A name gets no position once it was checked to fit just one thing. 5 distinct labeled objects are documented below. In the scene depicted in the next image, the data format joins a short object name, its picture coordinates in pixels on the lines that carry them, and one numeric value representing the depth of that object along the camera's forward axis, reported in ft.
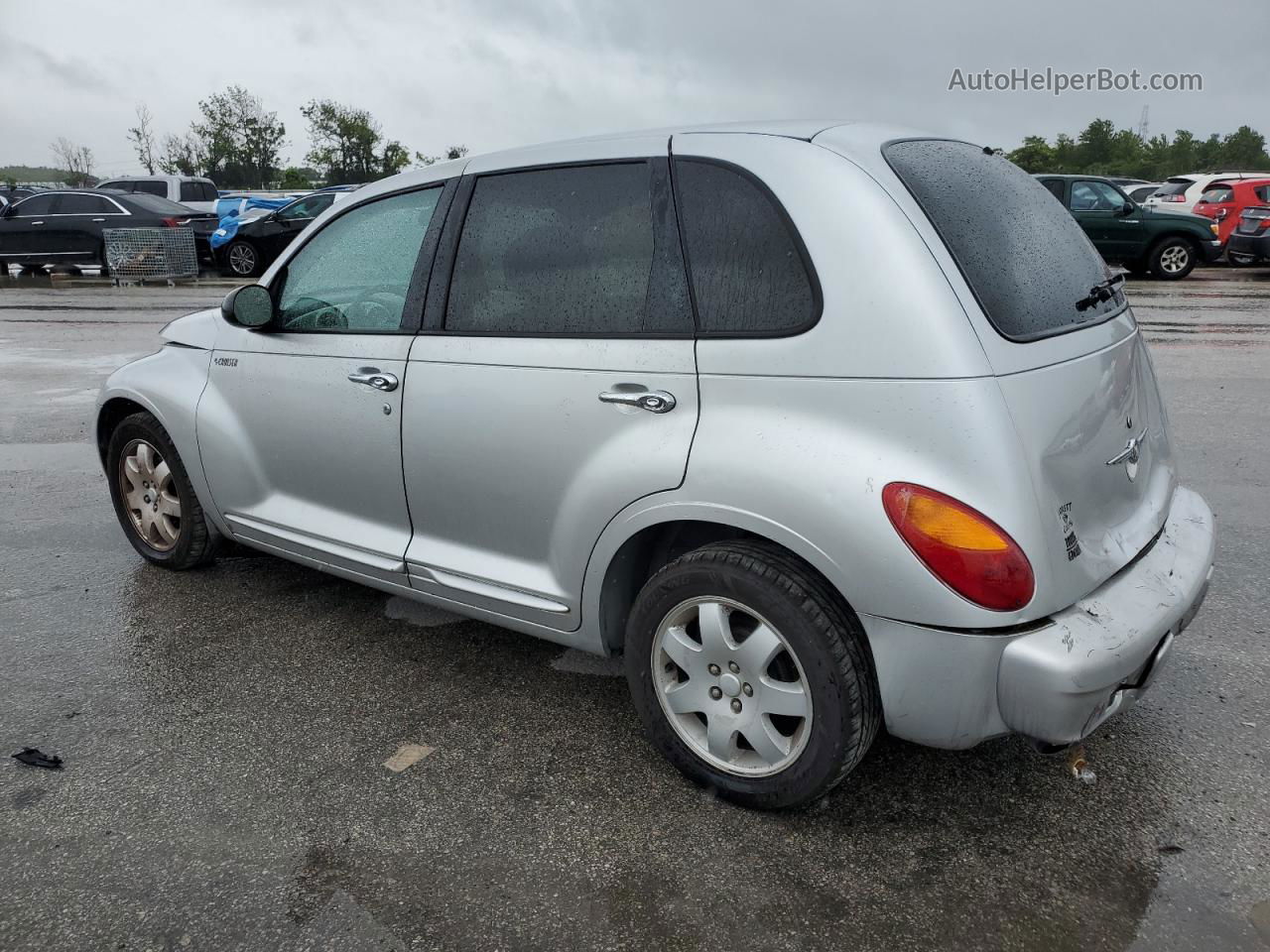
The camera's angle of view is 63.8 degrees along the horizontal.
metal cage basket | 63.62
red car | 57.98
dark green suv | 55.31
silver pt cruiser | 7.70
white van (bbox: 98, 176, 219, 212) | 78.64
